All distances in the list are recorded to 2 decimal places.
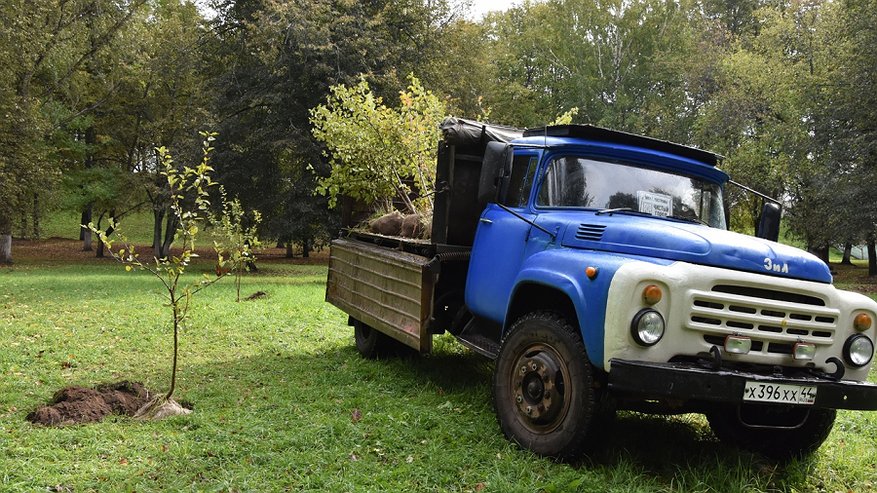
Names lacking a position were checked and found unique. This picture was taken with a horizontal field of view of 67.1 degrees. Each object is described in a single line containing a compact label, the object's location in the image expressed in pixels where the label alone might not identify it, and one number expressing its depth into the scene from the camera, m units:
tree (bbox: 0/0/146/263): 20.95
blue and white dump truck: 4.11
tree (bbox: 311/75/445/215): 8.81
